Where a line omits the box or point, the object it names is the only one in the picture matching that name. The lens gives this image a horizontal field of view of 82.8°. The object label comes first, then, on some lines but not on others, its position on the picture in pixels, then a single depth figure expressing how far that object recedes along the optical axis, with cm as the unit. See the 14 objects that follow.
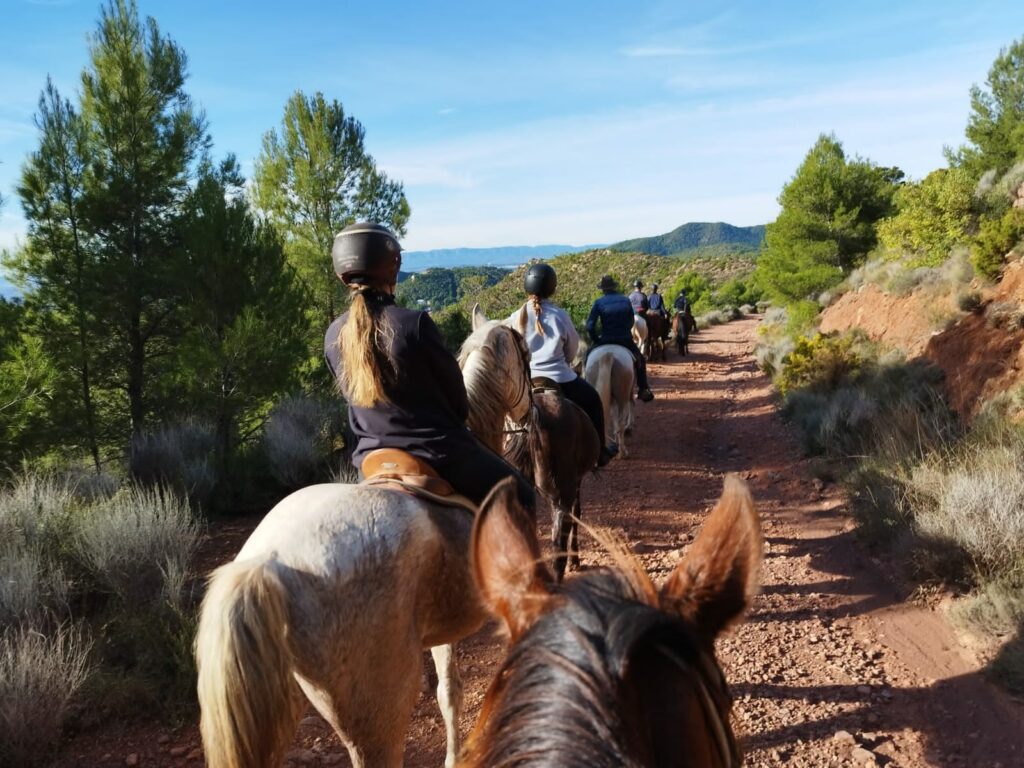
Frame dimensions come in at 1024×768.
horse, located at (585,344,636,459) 844
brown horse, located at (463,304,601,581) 498
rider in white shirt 528
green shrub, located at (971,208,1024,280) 966
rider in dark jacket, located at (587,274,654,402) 795
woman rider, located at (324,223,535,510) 249
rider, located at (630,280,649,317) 1640
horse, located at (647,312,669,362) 1894
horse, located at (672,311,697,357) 2166
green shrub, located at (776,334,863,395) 1150
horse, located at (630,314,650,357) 1466
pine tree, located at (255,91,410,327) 1933
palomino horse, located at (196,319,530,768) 181
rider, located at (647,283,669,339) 1953
